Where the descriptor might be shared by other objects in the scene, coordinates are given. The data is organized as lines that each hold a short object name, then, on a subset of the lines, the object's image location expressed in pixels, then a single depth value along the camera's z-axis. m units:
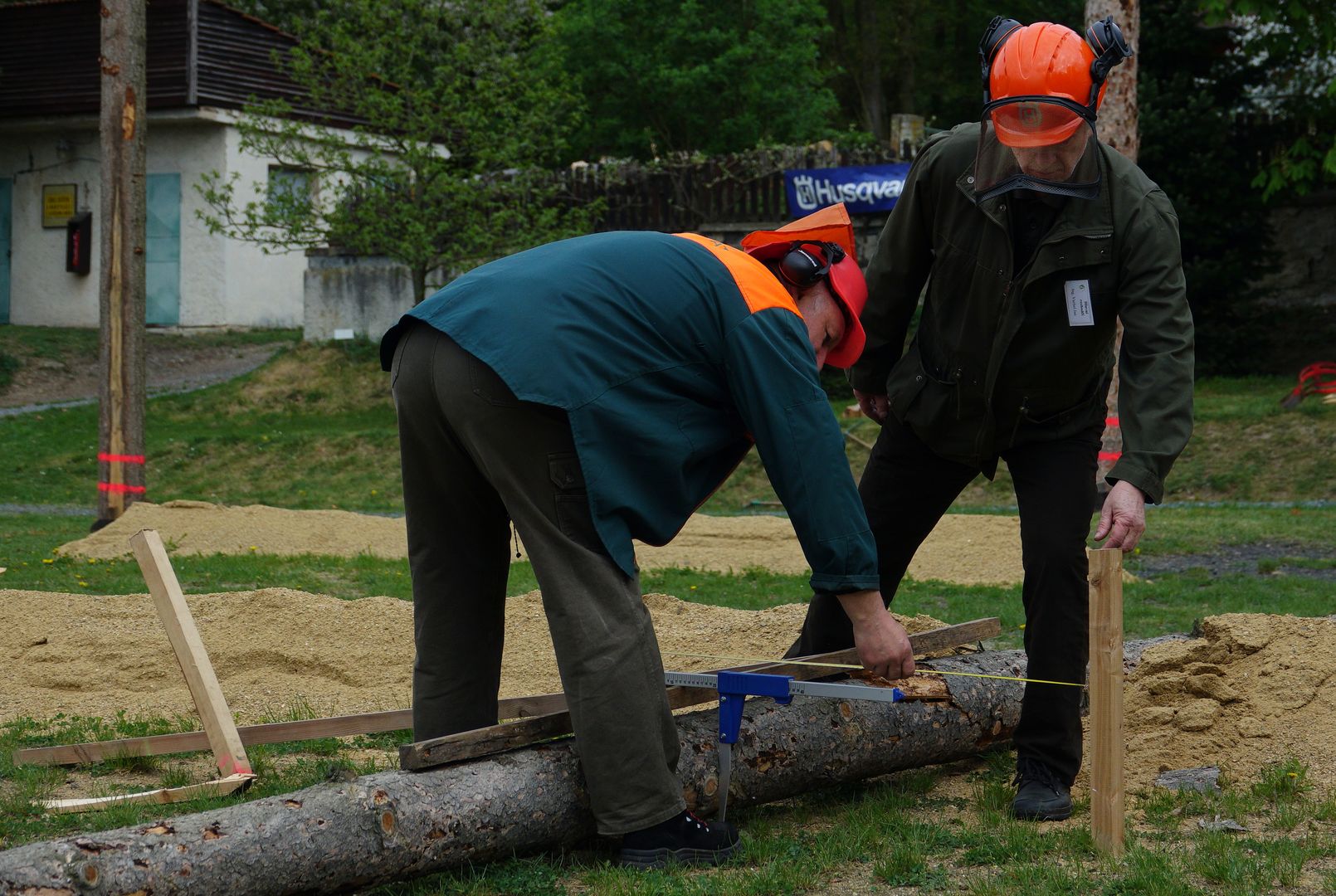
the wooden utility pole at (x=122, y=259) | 11.16
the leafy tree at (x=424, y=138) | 18.20
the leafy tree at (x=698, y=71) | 27.09
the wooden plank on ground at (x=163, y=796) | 4.11
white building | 23.22
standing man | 3.93
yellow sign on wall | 25.31
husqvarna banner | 18.44
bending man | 3.49
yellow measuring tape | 4.18
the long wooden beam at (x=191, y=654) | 4.37
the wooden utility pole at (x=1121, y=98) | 10.95
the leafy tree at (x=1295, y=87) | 12.99
